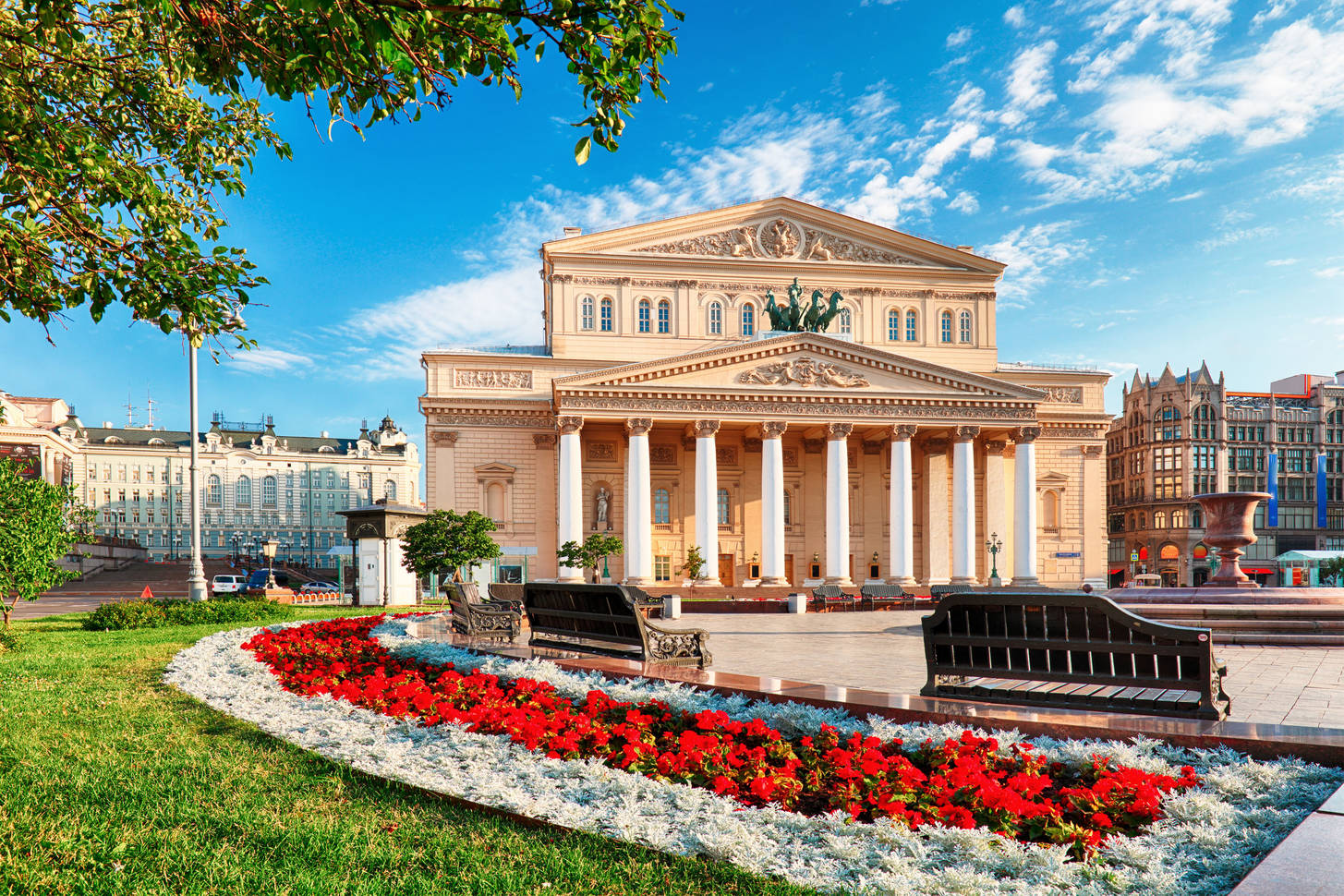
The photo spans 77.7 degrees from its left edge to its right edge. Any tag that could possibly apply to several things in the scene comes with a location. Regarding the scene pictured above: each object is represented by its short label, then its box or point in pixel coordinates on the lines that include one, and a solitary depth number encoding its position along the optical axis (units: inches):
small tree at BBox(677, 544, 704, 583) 1557.6
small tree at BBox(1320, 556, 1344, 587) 2290.2
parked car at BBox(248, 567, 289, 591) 1970.5
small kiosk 1142.3
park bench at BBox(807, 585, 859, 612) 1280.8
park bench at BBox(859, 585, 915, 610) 1295.5
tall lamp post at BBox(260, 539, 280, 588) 2803.2
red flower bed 196.4
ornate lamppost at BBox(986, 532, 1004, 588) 1740.9
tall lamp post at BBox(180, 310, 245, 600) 934.4
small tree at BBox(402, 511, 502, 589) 939.3
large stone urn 698.2
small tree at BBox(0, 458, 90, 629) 634.8
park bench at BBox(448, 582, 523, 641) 481.4
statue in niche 1729.8
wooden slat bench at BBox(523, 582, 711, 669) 386.9
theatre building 1589.6
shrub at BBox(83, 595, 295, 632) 771.4
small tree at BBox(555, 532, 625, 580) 1400.1
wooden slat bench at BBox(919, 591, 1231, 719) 262.4
